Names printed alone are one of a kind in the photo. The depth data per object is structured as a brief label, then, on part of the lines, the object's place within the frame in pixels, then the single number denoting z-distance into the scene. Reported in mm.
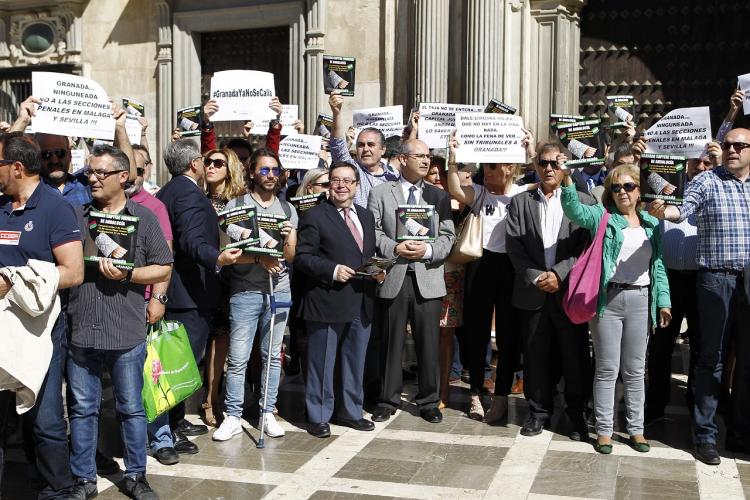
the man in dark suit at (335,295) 6691
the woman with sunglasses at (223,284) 6879
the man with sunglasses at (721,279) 6160
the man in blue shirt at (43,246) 4867
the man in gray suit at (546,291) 6613
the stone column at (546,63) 11789
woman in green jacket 6289
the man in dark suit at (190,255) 6277
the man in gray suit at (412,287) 7031
